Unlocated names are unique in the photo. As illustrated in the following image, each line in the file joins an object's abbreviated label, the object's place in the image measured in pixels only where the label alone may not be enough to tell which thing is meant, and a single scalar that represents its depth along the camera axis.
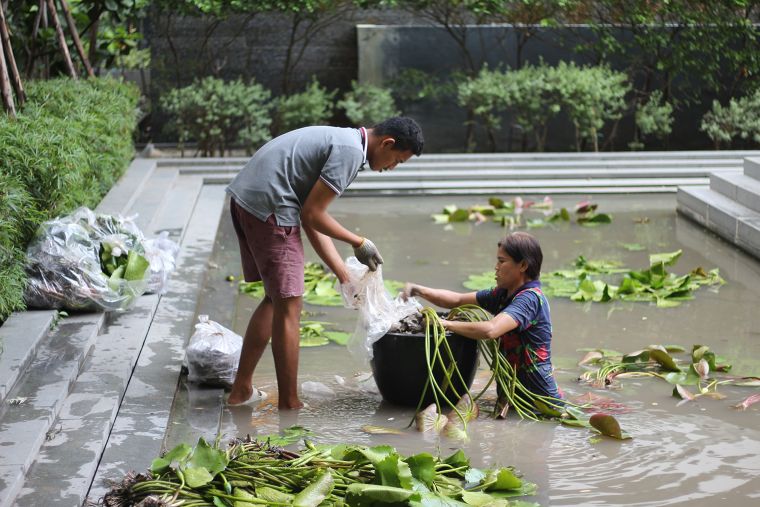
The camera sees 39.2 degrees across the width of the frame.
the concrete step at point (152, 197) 8.98
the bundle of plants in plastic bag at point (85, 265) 5.81
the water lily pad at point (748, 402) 5.23
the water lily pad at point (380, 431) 4.89
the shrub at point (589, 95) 14.01
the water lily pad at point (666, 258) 8.38
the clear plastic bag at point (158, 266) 6.60
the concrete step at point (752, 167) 10.62
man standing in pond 4.93
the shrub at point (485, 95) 14.23
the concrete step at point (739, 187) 9.98
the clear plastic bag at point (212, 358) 5.39
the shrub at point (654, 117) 14.67
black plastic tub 5.02
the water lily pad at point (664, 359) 5.84
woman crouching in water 4.97
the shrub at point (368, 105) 14.23
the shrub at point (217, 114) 13.74
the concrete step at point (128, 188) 8.77
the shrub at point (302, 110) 14.30
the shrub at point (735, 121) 14.67
